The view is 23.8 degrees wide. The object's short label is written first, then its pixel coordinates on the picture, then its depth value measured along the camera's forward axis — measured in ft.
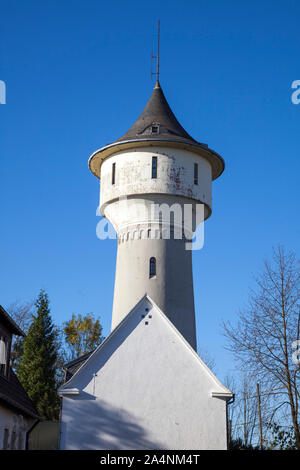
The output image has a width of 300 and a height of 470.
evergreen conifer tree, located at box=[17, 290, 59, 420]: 114.62
